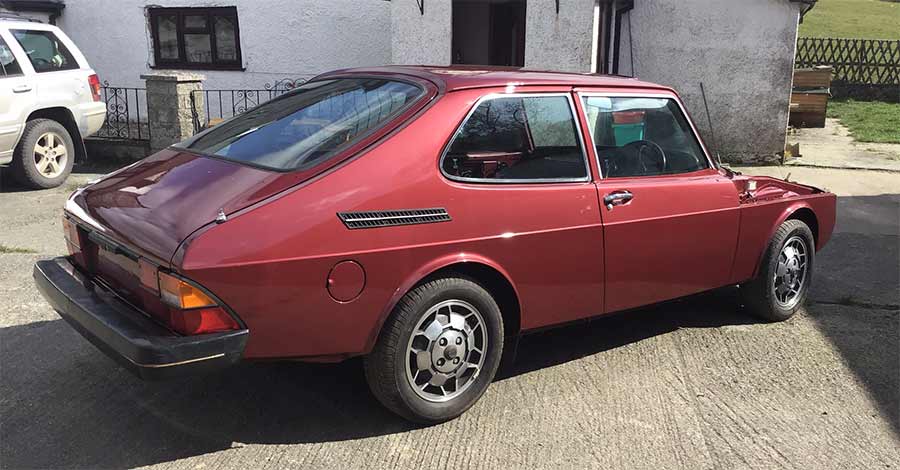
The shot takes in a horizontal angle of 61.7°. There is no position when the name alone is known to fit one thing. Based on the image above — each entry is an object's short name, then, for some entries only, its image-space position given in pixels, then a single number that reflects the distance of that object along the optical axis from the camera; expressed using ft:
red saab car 9.43
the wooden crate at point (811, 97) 51.52
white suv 26.99
